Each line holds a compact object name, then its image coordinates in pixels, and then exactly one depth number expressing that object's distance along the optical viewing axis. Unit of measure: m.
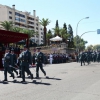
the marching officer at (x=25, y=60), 7.63
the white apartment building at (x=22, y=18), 64.56
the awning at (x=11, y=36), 16.54
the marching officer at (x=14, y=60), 9.83
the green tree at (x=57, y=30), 55.20
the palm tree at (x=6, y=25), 45.90
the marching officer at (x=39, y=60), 8.83
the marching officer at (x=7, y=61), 7.96
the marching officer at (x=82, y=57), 17.35
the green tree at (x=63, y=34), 55.48
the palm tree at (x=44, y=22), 49.92
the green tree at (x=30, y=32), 50.24
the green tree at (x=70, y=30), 75.71
